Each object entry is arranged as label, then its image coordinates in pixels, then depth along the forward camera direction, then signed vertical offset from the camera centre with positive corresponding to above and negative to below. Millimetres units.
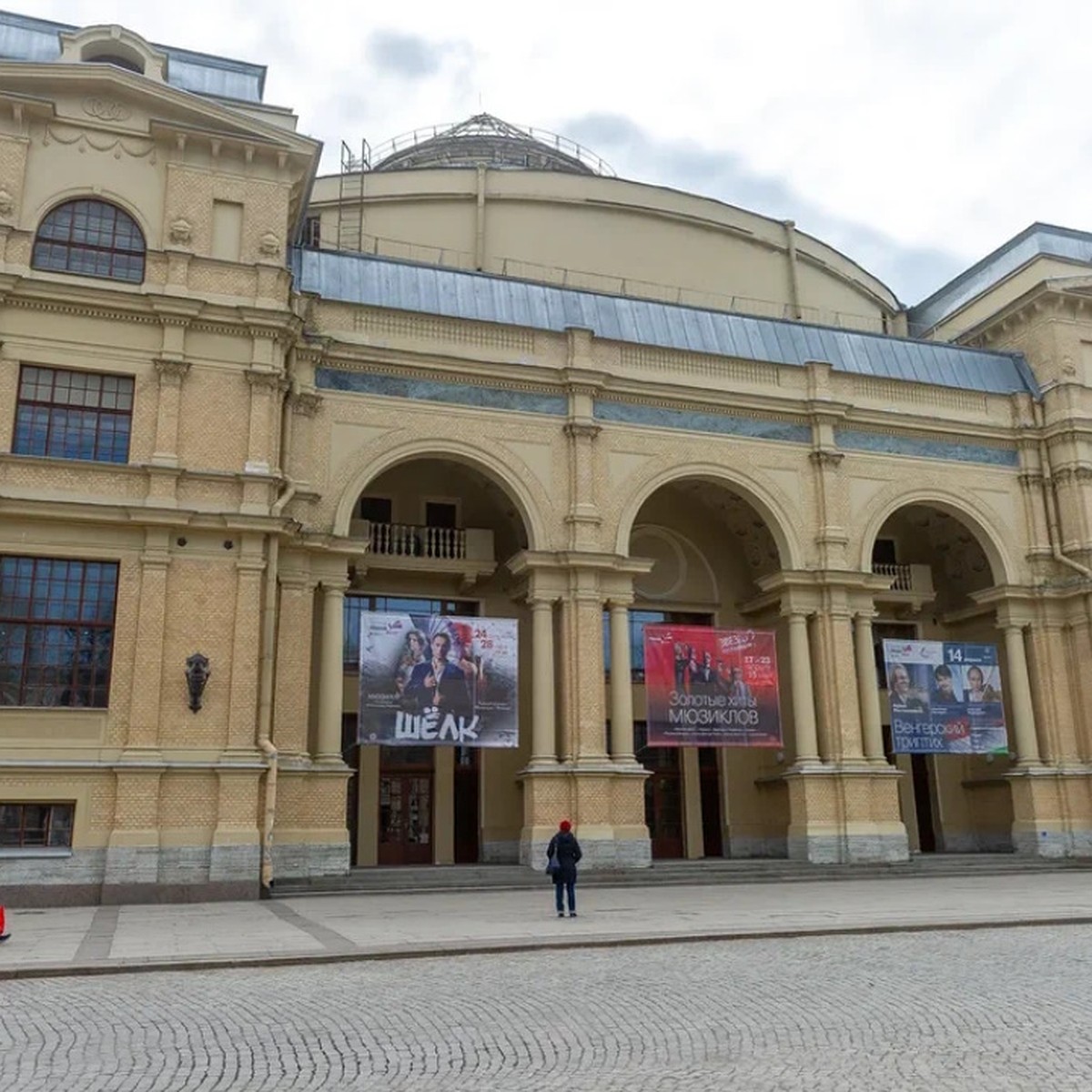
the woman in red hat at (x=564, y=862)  16156 -757
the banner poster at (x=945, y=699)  27016 +2603
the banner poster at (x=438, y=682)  22875 +2738
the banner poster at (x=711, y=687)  25188 +2770
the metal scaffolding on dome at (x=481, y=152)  38812 +24065
